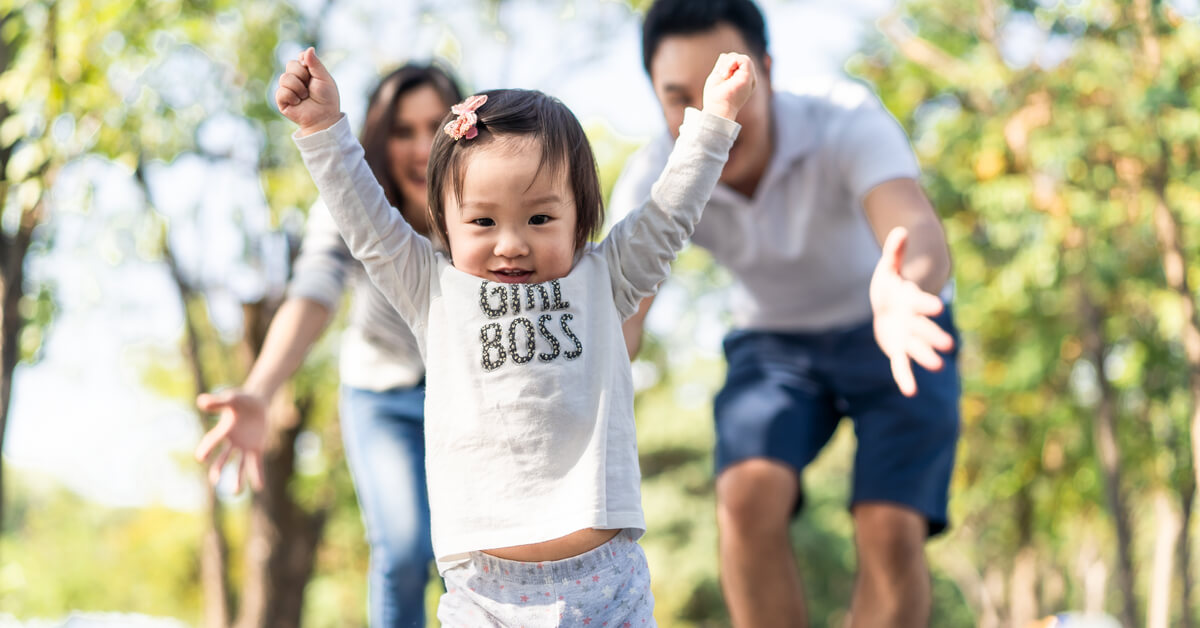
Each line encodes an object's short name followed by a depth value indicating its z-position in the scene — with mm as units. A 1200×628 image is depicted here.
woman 2953
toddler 1862
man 2830
